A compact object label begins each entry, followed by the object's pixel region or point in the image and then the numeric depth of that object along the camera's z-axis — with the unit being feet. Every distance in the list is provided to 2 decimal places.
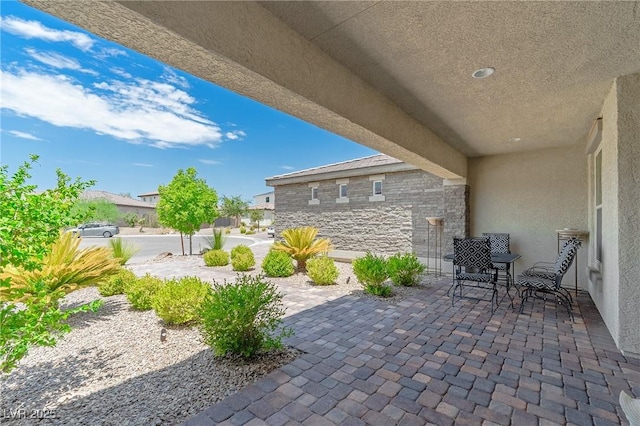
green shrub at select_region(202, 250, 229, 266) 28.58
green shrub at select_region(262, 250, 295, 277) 23.29
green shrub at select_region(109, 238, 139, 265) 24.56
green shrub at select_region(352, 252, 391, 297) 16.97
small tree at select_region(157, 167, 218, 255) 37.78
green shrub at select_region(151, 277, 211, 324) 11.55
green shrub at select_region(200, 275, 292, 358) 8.82
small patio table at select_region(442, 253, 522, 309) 16.30
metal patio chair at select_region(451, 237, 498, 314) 15.09
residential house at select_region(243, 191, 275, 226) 129.39
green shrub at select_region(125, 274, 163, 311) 13.74
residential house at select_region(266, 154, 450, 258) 26.02
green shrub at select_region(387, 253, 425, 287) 18.71
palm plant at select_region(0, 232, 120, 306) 10.74
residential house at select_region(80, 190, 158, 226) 109.40
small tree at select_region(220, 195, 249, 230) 118.01
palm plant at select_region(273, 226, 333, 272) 24.73
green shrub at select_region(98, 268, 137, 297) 16.25
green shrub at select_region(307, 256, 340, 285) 20.08
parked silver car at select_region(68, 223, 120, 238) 79.88
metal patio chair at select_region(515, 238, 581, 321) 13.61
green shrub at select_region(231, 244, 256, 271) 26.19
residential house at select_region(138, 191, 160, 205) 164.21
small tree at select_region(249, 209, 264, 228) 116.26
